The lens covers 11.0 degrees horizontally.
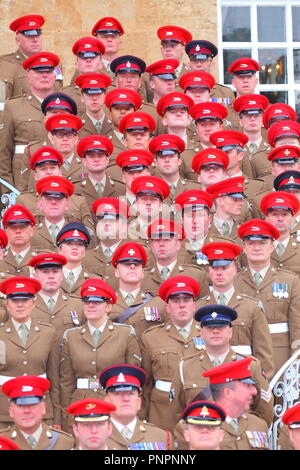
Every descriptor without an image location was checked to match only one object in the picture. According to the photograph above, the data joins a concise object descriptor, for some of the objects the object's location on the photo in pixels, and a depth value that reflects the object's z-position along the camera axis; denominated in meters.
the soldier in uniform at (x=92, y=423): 12.81
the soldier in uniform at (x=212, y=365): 14.13
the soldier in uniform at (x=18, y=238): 16.47
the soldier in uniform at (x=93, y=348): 14.88
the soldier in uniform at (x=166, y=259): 16.05
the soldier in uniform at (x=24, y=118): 18.62
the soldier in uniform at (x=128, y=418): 13.37
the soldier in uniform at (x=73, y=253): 16.14
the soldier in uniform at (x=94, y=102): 18.64
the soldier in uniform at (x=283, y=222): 16.61
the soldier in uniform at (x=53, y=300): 15.61
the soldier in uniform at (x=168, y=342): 14.72
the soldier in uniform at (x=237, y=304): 15.10
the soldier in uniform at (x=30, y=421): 13.44
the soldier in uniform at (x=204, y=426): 12.69
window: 23.36
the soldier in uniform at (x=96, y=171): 17.64
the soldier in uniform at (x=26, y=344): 14.95
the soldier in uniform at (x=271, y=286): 15.70
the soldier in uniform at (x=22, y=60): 19.80
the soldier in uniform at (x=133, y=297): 15.57
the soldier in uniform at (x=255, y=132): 18.66
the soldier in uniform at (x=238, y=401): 13.41
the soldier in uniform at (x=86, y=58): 19.41
